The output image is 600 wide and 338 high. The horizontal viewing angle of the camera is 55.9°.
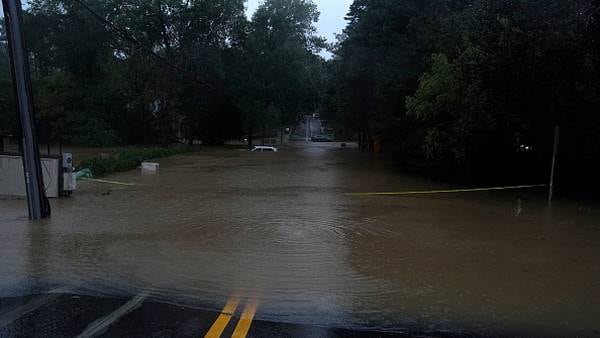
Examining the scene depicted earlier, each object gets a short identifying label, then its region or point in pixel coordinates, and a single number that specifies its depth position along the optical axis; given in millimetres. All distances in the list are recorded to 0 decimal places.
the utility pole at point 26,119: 11172
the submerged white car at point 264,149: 51438
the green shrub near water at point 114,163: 23925
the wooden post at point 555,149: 15209
